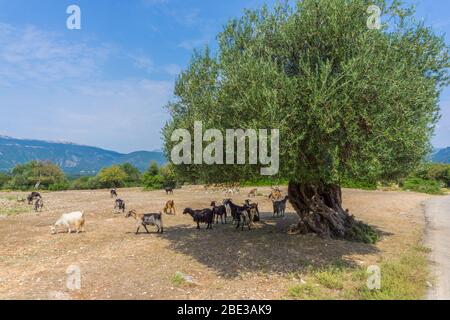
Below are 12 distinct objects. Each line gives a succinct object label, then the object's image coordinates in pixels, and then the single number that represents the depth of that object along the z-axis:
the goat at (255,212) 22.66
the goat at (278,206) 25.91
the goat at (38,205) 31.14
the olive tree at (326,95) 12.16
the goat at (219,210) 22.76
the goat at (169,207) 28.02
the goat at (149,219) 19.45
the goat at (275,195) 36.75
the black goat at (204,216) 21.08
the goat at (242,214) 21.05
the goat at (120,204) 27.95
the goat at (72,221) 19.68
